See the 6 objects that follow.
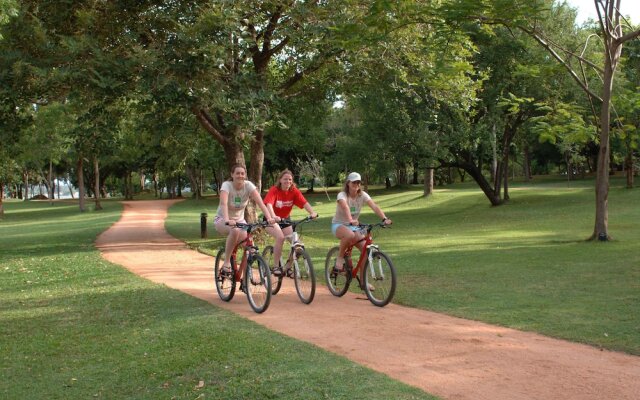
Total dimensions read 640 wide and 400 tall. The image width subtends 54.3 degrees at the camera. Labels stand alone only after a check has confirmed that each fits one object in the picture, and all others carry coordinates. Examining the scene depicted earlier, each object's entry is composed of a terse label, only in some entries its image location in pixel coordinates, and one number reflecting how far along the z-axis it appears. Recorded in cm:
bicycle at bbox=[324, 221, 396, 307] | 834
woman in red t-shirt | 862
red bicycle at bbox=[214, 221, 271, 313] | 802
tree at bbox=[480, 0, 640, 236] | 1560
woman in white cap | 855
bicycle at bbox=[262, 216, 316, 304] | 852
